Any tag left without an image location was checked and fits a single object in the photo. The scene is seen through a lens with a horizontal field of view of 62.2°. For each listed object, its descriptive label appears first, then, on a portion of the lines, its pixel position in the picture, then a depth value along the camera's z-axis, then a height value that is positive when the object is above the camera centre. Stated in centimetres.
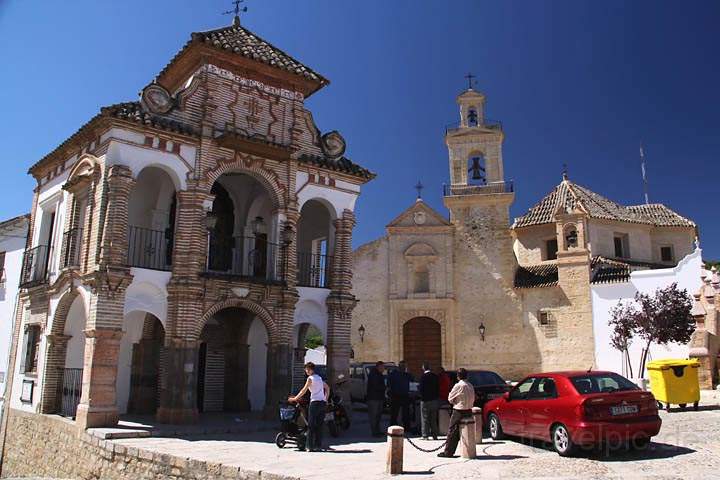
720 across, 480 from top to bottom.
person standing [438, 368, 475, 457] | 1020 -68
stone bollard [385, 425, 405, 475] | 882 -120
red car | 966 -67
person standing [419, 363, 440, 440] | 1230 -70
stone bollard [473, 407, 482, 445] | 1127 -106
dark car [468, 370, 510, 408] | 1400 -38
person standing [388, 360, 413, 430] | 1338 -50
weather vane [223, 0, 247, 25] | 1844 +1075
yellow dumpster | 1567 -28
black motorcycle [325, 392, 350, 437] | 1335 -113
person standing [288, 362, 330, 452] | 1125 -75
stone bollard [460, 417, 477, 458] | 1016 -116
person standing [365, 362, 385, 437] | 1341 -64
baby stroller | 1166 -115
